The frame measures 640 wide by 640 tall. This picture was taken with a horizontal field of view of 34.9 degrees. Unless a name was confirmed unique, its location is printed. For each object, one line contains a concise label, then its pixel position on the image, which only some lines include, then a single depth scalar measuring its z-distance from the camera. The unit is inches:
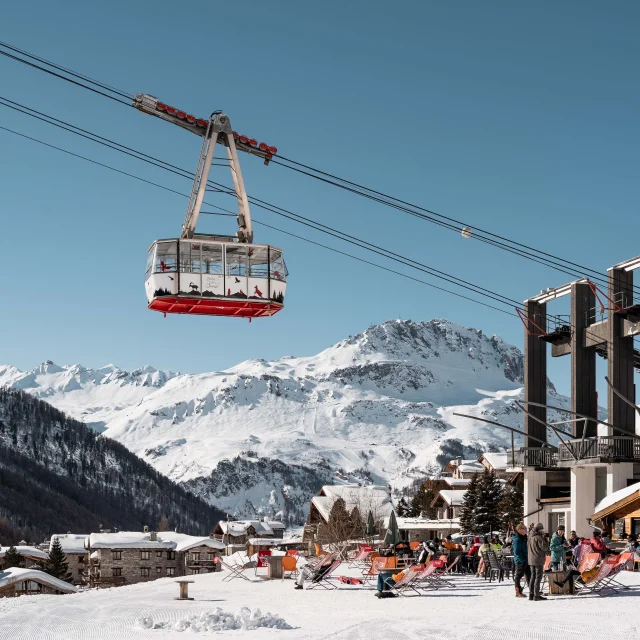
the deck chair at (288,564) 1362.0
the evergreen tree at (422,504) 4095.0
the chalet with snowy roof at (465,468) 4334.6
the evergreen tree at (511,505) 2813.0
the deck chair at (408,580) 992.2
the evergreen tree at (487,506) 2748.5
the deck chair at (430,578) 1002.7
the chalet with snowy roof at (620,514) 1433.3
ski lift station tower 1947.6
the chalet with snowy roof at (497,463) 3693.4
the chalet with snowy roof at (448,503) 3649.1
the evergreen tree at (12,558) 4325.8
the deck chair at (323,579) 1148.3
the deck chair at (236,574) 1406.7
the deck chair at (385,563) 1086.4
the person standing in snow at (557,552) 942.4
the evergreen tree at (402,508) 4623.5
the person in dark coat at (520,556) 864.9
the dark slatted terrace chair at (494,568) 1107.9
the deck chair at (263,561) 1424.7
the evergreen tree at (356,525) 3289.9
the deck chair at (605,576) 876.6
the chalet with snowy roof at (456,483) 4131.4
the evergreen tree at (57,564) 4220.0
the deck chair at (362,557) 1582.2
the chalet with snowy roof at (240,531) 5052.7
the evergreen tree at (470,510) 2780.5
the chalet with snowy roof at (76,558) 4909.0
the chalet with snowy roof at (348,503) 3769.7
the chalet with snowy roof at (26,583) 3238.2
